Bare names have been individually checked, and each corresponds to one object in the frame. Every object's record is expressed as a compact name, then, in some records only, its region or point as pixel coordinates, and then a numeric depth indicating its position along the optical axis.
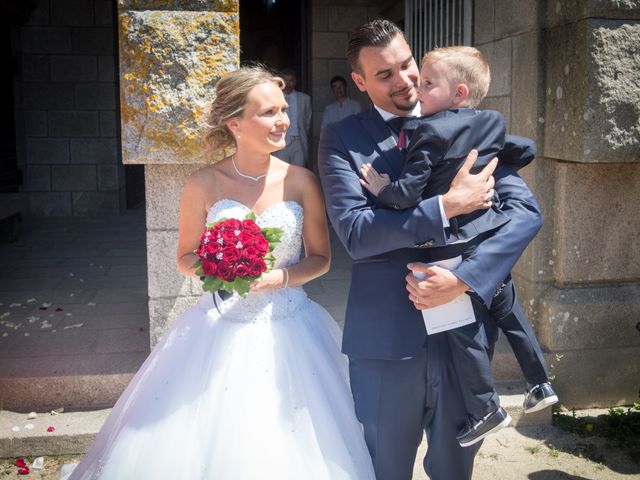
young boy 2.24
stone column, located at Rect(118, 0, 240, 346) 3.58
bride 2.38
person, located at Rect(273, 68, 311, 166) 9.09
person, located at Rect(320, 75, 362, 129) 9.48
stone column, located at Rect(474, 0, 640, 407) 4.20
